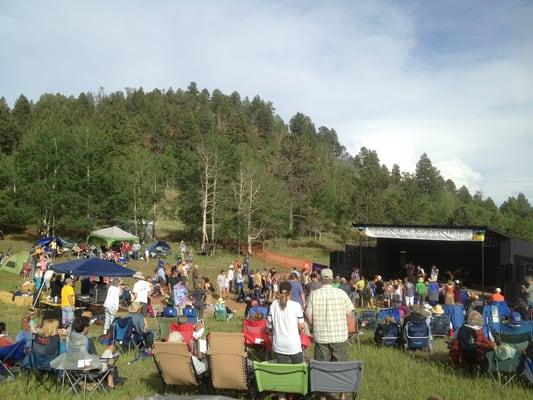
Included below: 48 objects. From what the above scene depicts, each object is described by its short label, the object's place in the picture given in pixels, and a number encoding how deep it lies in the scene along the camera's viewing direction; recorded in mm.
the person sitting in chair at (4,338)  7425
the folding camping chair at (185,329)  8297
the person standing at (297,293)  12062
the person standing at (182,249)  30850
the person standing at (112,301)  11178
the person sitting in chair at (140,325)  9156
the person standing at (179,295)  13817
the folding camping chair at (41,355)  6723
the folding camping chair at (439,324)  11352
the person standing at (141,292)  12258
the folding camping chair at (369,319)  12156
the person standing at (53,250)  26738
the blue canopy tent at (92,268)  13609
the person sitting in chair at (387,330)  9703
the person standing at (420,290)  18231
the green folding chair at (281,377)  5520
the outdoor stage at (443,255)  21031
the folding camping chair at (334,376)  5398
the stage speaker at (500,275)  21452
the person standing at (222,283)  19766
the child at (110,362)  6547
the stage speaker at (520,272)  20422
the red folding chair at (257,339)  8477
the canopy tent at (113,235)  25703
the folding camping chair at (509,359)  6699
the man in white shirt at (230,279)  20948
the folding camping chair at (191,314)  10883
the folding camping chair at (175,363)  6141
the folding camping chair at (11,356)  6820
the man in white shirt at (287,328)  5758
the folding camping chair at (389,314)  11479
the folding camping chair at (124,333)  9078
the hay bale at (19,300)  15211
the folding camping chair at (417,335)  9289
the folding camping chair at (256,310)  10536
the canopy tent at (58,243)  30083
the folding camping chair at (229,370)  5984
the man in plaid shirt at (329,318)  5703
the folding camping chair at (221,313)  14516
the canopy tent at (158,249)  31859
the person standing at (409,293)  17594
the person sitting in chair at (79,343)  6516
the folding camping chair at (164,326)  9891
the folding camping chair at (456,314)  12023
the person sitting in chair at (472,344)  7170
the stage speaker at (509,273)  20850
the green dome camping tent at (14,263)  22719
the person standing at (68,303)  11172
